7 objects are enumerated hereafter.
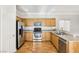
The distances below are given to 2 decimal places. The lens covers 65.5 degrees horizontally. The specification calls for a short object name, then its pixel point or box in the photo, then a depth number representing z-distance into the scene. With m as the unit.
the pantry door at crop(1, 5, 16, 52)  2.13
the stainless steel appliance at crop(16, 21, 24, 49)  3.04
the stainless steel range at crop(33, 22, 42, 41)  4.71
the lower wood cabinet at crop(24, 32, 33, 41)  4.78
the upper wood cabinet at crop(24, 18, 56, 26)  4.78
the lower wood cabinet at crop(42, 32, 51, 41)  4.74
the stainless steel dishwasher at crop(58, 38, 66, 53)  1.99
